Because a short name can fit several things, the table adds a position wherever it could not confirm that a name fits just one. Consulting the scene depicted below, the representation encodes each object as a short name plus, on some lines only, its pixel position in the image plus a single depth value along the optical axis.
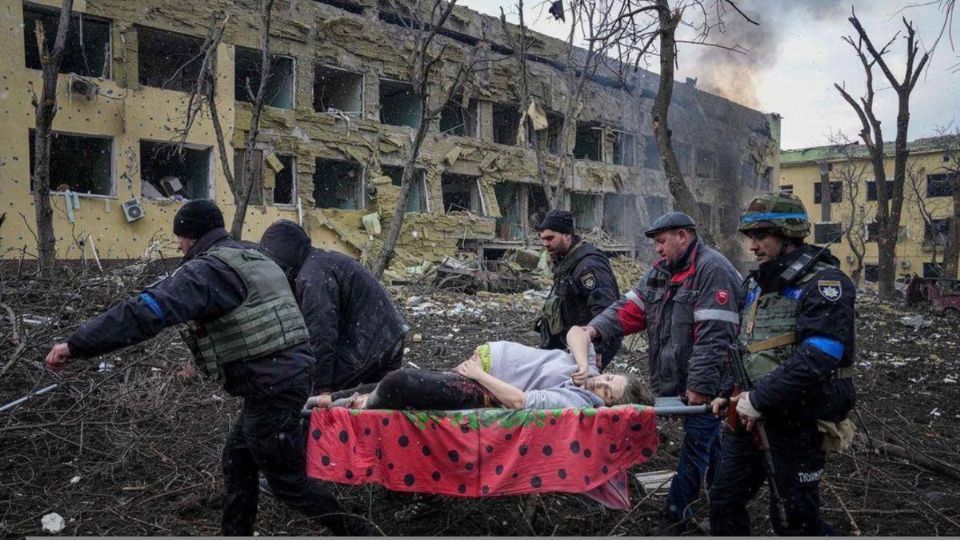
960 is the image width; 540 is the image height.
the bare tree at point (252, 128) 10.34
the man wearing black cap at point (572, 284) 4.02
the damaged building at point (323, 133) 14.02
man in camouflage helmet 2.47
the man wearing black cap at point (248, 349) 2.66
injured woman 3.23
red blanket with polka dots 3.09
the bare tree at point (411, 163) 11.36
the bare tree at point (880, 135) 14.13
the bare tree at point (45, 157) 8.81
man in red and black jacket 3.22
